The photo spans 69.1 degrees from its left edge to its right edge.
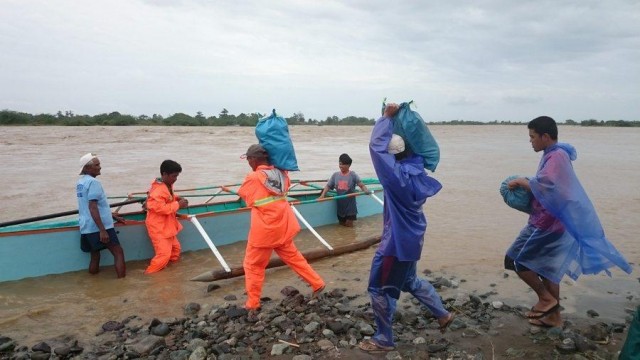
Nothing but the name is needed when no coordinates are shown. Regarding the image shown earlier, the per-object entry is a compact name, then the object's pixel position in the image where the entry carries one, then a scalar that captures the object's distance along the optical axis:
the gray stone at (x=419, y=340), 3.96
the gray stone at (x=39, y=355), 3.93
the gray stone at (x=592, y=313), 4.73
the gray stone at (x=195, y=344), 3.92
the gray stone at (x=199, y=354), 3.76
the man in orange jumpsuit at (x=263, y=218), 4.55
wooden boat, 5.91
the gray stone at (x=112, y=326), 4.68
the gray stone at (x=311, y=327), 4.15
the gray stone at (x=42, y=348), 4.08
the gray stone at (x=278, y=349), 3.79
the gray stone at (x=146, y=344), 3.93
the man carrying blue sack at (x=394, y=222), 3.49
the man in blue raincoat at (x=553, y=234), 3.88
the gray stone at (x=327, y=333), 4.06
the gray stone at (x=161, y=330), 4.37
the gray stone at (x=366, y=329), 4.11
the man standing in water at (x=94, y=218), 5.82
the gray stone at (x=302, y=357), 3.65
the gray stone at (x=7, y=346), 4.19
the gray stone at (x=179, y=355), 3.79
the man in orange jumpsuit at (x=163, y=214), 6.29
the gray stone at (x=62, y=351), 4.03
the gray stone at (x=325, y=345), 3.84
